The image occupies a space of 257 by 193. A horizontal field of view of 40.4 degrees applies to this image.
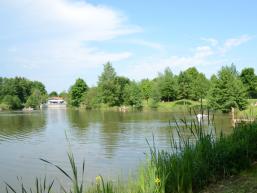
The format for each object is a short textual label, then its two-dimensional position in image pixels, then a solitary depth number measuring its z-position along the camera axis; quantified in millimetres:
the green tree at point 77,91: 99188
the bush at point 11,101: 104331
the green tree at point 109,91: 80812
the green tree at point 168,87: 71438
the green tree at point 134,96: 76312
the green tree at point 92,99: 85250
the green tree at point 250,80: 65250
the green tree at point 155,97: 71375
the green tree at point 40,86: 147025
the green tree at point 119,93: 81188
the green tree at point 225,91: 48156
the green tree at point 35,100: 112562
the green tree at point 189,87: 67500
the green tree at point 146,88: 81412
